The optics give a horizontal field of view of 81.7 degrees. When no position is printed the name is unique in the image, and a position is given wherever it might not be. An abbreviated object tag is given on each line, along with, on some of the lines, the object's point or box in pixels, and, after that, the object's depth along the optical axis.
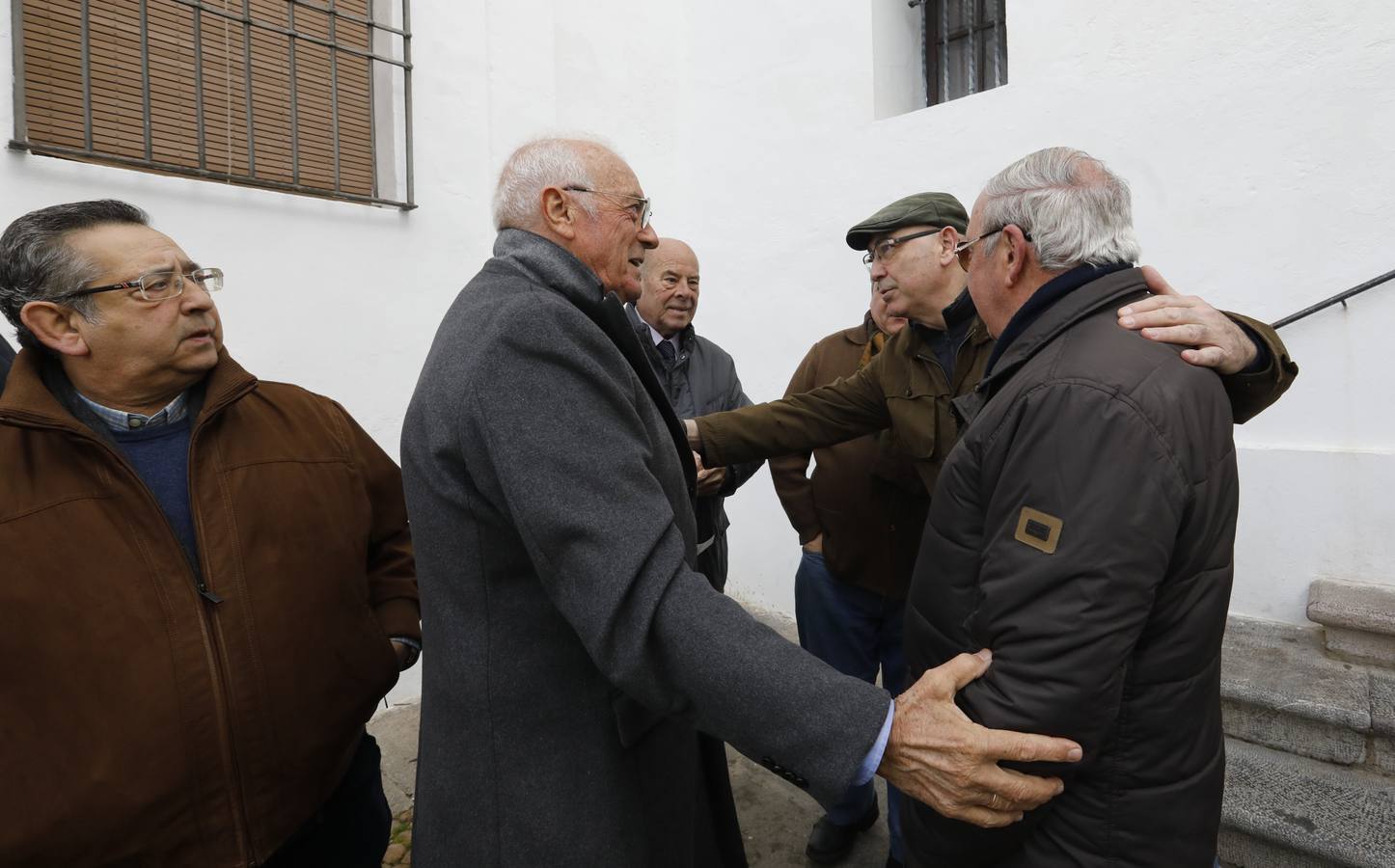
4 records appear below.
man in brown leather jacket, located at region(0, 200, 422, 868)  1.48
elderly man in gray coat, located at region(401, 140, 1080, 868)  1.25
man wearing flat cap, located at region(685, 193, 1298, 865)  2.35
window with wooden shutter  3.09
